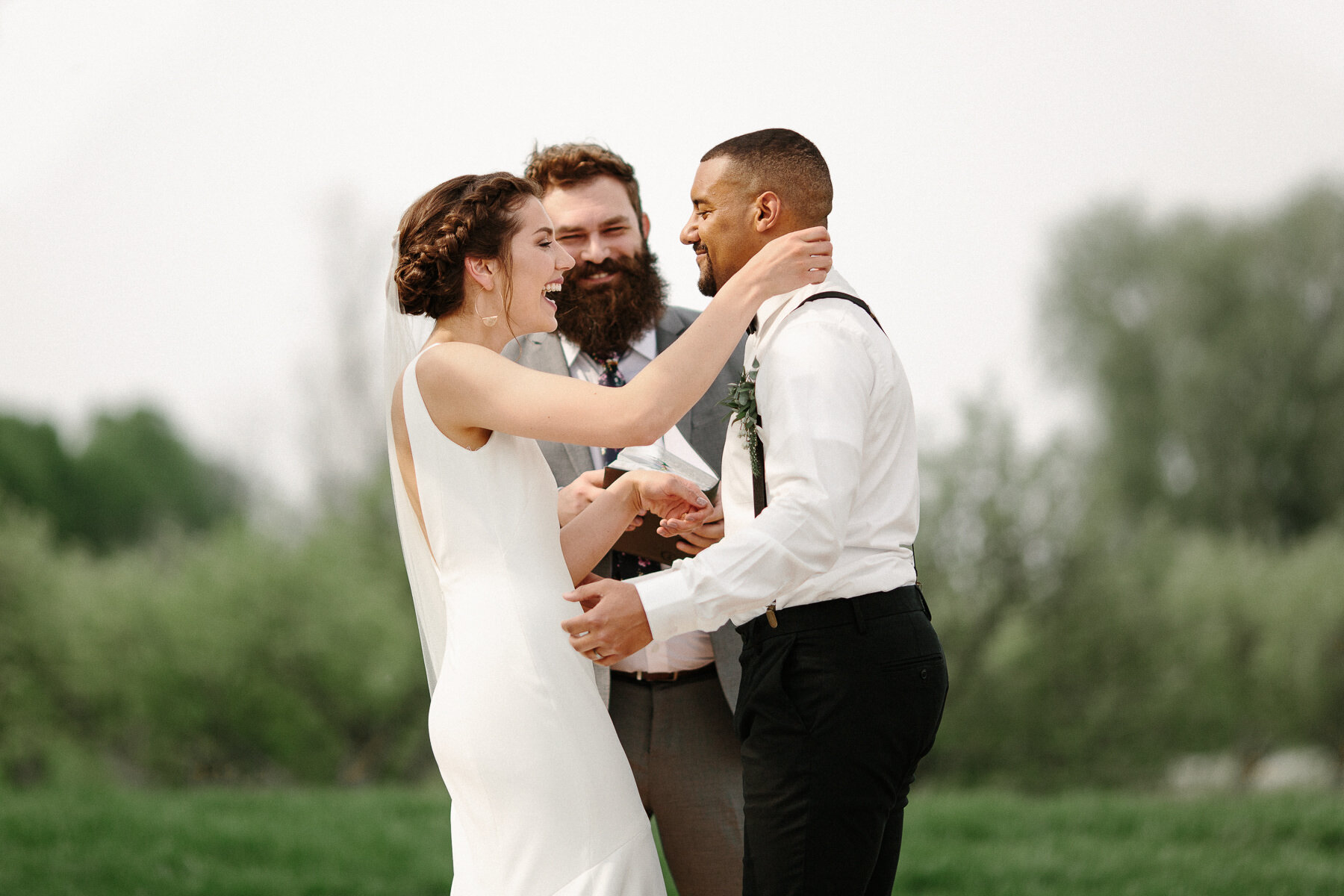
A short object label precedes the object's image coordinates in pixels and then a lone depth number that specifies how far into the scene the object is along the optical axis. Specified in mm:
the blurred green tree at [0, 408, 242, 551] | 26125
